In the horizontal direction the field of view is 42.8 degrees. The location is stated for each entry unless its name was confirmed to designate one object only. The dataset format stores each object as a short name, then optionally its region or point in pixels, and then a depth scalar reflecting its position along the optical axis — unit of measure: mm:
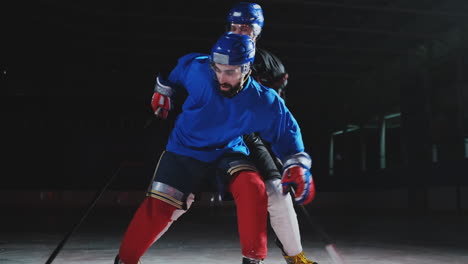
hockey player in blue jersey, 3062
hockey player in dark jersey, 3307
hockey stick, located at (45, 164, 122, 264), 3468
